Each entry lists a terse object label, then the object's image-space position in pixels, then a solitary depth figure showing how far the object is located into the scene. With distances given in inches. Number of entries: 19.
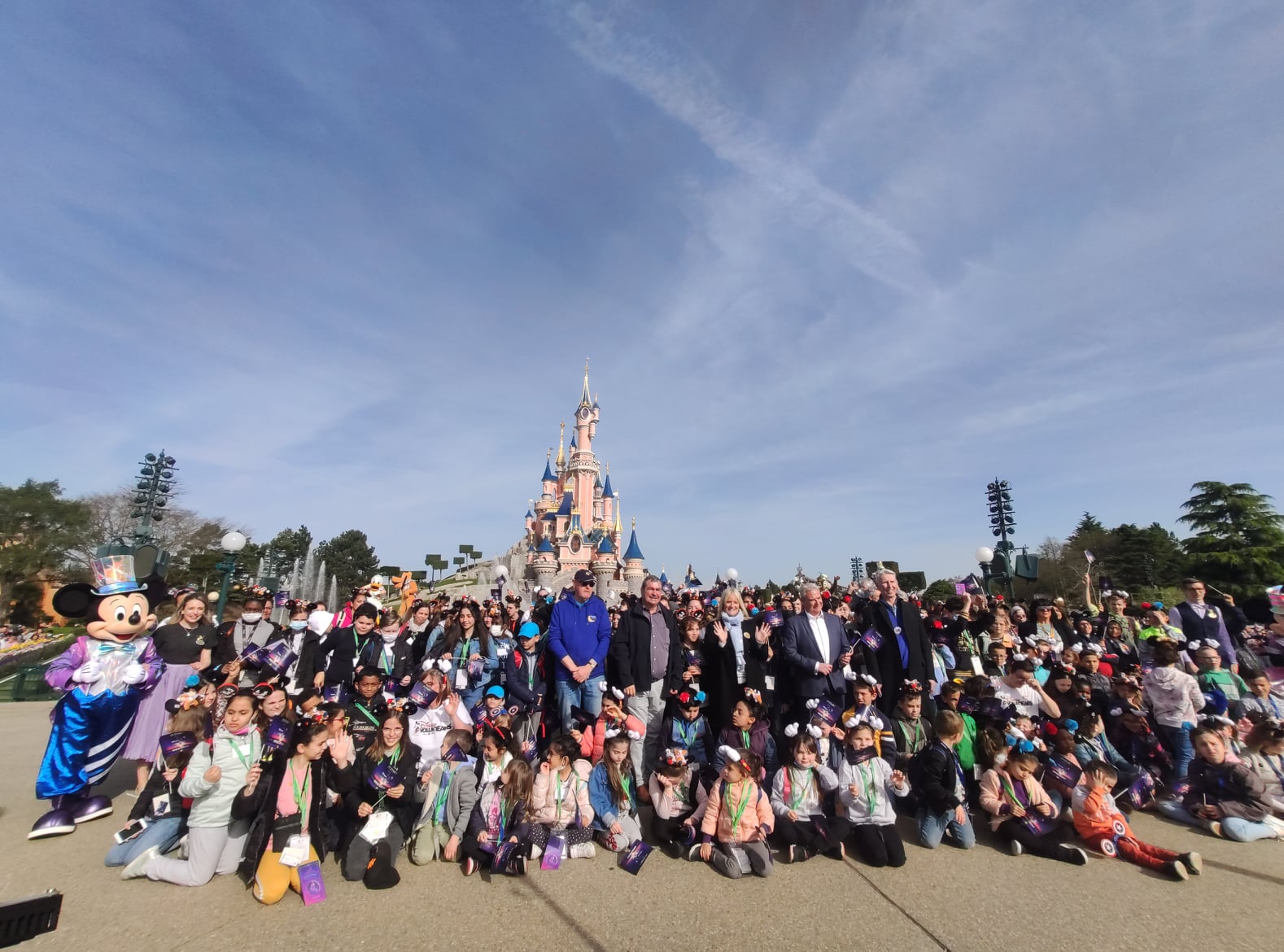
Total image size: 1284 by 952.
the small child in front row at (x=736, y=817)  168.4
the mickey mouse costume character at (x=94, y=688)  191.3
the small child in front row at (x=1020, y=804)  175.3
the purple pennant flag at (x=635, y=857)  165.2
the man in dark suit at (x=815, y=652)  224.1
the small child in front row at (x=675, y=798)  181.0
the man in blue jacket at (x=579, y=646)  234.7
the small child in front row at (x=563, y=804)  176.1
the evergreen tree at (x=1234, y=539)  1114.7
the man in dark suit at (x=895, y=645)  239.6
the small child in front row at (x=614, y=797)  181.6
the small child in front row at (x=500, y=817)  168.9
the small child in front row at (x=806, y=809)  174.4
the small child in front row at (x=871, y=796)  170.1
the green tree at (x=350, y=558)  2362.2
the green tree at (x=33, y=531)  1293.1
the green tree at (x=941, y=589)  1632.6
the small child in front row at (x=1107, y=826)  162.1
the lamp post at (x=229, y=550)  478.0
